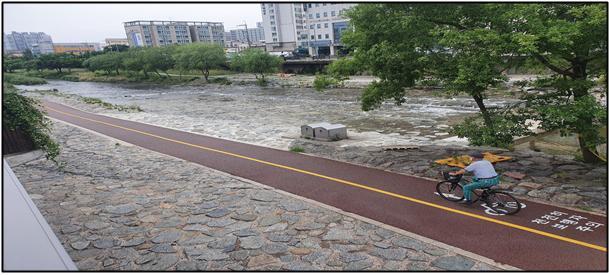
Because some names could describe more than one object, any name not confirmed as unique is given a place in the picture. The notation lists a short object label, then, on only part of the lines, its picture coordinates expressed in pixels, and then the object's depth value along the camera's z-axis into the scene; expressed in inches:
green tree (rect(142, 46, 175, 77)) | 3046.3
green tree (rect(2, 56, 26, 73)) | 3980.6
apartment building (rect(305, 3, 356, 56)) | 3334.4
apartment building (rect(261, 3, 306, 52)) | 3964.1
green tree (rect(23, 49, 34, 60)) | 4502.5
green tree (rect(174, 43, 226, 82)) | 2655.0
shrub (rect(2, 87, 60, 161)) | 574.2
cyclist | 369.1
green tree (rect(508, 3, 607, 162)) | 357.1
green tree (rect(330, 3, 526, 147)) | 404.5
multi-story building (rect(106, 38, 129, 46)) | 7254.9
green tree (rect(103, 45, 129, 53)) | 4374.3
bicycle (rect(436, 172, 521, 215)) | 377.1
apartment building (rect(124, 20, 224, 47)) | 5654.5
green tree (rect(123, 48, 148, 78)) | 3115.2
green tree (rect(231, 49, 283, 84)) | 2421.4
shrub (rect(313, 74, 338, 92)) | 587.8
